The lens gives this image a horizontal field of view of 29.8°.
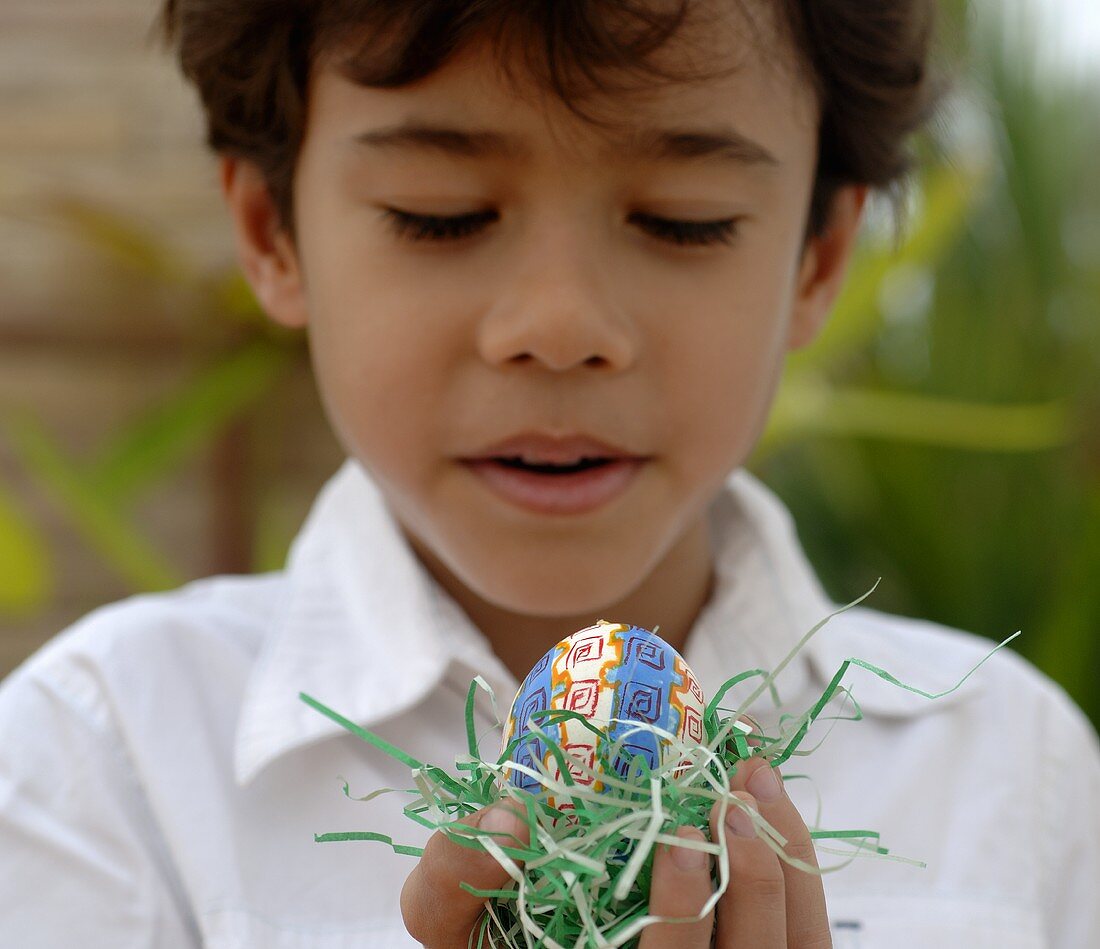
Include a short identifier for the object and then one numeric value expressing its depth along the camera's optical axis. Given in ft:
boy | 1.53
